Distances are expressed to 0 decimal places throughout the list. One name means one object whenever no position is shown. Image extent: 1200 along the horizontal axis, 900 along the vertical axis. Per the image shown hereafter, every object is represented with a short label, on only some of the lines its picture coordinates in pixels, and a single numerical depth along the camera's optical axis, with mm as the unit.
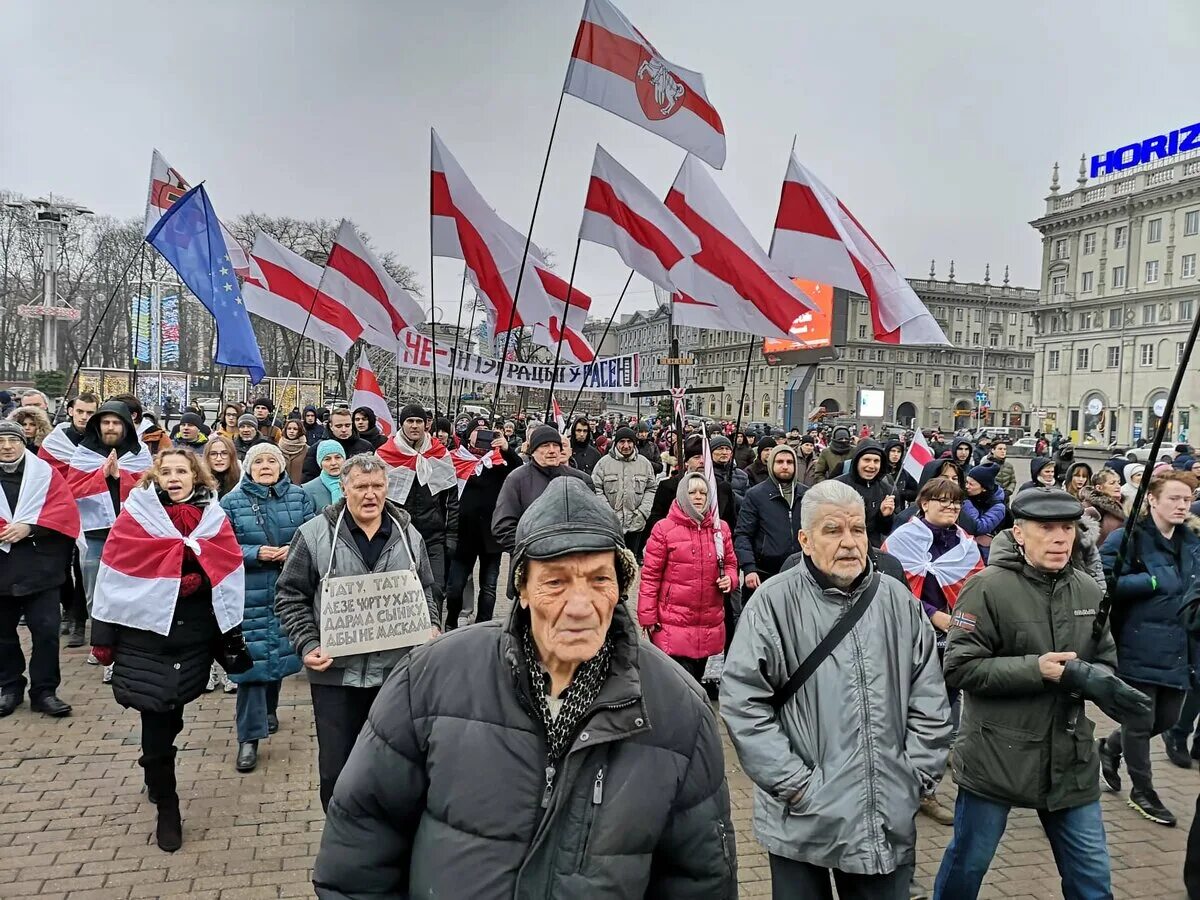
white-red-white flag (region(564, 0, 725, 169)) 8703
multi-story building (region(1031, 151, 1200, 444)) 73125
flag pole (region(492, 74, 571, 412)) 8461
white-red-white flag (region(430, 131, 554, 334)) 9875
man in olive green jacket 3162
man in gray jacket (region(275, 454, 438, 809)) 3953
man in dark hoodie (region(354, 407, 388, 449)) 8969
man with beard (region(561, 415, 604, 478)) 10844
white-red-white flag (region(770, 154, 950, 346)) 9258
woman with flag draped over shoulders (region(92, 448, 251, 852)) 4098
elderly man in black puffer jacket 1725
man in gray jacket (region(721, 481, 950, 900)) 2682
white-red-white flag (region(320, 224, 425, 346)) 12023
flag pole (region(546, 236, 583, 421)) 8382
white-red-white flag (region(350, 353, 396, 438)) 9727
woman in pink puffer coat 5660
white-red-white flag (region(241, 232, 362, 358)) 12289
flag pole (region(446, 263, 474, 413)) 10766
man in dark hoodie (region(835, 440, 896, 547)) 6777
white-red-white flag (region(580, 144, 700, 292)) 9523
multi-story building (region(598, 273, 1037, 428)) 98500
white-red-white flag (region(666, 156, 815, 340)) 9898
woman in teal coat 5031
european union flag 10891
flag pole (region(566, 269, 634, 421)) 11262
